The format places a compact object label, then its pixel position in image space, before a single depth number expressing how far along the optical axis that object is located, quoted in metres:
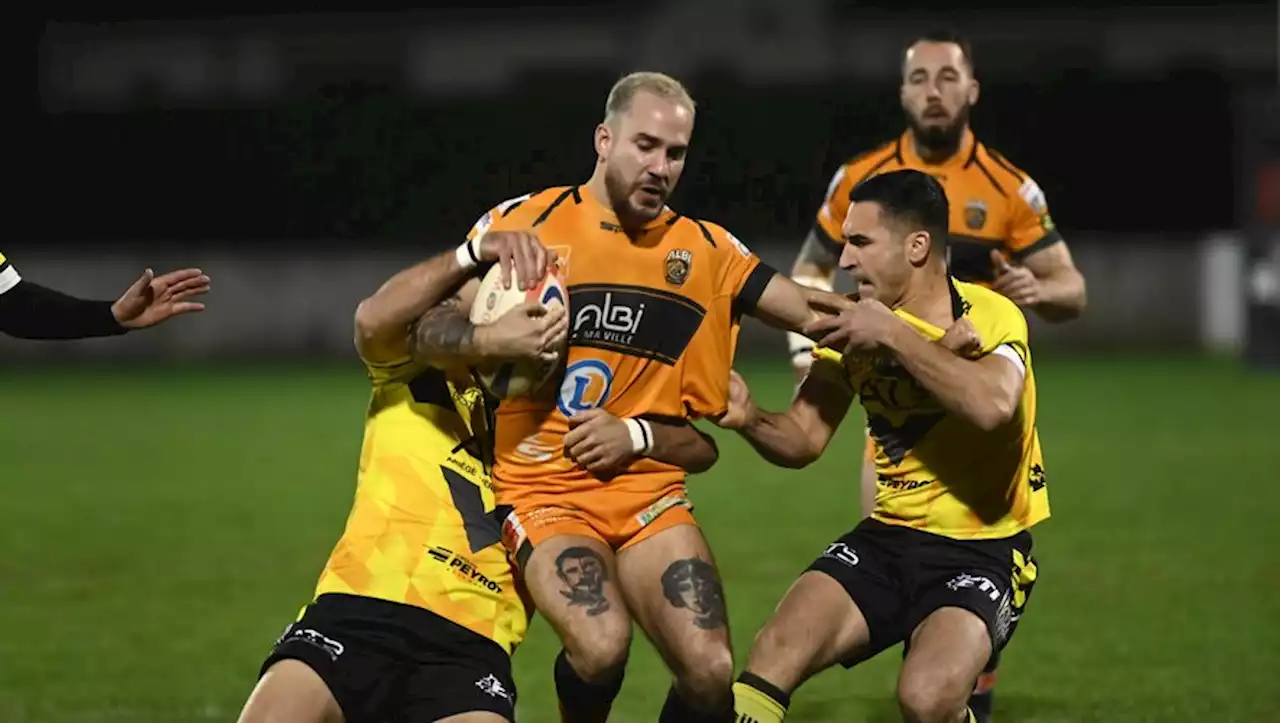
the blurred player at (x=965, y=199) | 15.45
